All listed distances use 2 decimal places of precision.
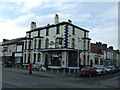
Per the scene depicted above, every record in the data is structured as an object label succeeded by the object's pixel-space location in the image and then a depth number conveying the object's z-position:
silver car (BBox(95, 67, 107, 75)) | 19.92
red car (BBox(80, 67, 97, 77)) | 16.80
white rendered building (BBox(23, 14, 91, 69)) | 20.91
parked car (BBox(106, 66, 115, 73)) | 22.99
